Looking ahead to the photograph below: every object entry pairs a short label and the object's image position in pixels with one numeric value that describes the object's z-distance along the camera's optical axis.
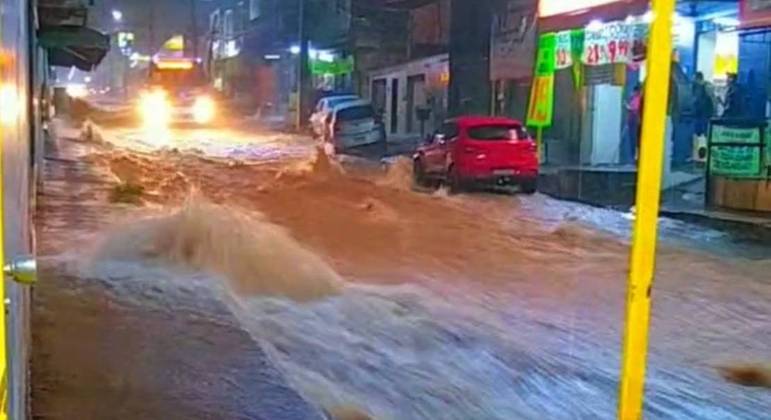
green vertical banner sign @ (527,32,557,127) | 31.00
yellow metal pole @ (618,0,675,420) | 3.05
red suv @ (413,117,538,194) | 25.67
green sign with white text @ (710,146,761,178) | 20.73
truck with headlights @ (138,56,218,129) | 64.19
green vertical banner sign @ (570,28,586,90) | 29.08
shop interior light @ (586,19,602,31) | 27.91
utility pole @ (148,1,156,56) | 96.81
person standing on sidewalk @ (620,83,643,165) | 28.19
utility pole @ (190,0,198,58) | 92.61
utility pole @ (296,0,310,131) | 55.44
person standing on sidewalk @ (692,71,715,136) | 25.92
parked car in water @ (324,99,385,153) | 39.38
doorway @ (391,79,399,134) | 47.75
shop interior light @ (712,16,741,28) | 25.09
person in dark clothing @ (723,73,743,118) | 23.50
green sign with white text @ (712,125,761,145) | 20.72
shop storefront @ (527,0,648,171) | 26.98
